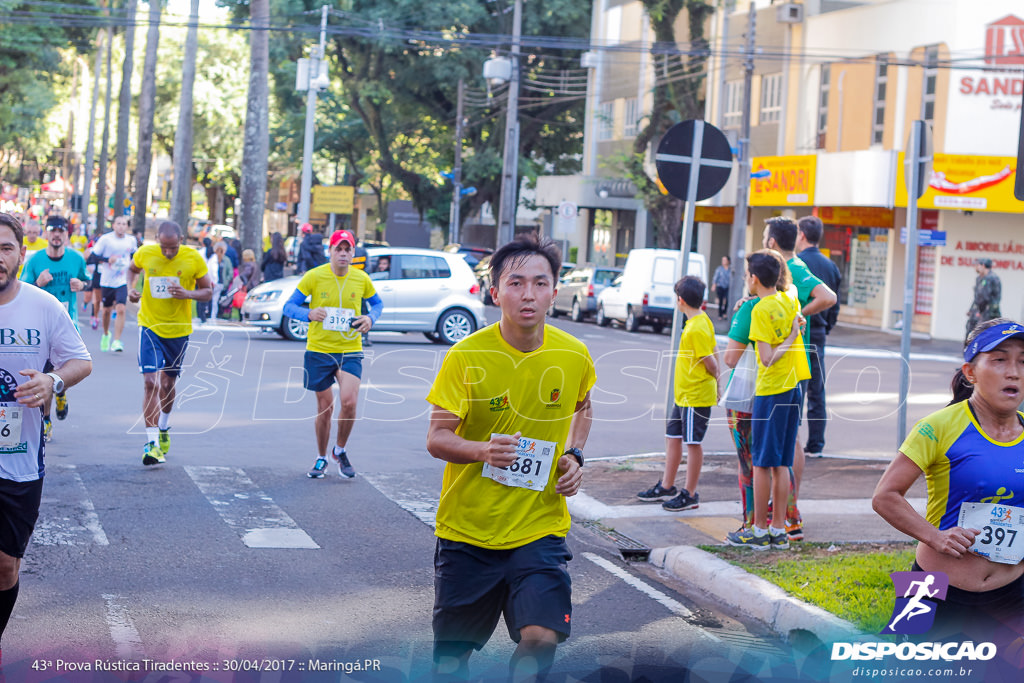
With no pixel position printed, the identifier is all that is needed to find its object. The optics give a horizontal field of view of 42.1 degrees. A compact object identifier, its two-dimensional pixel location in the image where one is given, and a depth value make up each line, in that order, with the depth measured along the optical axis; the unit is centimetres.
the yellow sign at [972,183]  2970
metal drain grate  843
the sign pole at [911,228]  1166
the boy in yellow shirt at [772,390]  811
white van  3047
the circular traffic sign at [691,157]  1087
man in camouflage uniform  2378
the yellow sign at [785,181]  3459
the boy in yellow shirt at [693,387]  940
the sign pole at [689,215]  1084
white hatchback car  2298
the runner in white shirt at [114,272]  1872
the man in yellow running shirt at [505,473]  448
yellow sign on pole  4366
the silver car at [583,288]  3434
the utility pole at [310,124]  3841
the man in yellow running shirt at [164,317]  1066
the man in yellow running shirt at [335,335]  1034
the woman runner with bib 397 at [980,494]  422
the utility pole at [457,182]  4766
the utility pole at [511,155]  4000
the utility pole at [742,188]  3103
